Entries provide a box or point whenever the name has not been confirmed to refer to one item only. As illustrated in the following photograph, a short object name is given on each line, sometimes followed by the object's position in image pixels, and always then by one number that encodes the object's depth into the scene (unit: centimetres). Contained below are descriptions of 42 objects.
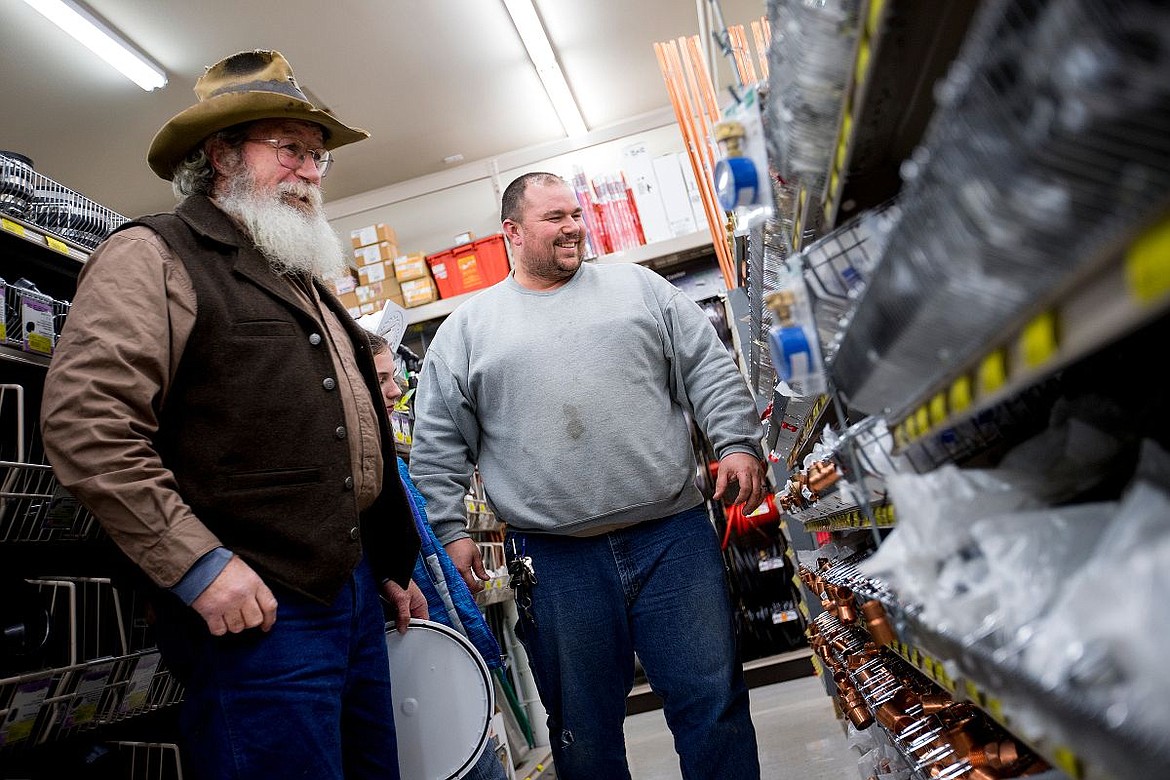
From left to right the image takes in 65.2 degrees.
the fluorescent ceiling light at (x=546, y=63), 466
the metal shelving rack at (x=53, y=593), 175
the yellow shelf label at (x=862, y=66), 83
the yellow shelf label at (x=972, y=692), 101
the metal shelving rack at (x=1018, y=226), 46
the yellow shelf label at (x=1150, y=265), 44
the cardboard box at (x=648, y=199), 524
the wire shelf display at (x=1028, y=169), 46
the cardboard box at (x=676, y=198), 524
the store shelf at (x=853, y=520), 146
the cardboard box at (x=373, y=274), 556
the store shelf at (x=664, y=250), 518
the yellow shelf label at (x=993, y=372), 62
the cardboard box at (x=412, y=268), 543
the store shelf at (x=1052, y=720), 53
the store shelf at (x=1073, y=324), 46
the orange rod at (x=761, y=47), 241
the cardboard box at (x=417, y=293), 543
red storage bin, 548
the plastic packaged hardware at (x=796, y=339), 113
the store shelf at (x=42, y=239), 189
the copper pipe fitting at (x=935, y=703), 158
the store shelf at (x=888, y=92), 84
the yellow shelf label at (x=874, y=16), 77
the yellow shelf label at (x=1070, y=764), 71
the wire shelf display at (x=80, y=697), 167
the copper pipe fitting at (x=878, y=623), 118
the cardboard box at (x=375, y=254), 559
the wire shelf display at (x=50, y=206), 193
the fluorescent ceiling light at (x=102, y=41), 395
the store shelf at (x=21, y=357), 179
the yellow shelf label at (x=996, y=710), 92
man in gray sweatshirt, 220
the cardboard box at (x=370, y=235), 562
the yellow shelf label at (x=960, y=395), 70
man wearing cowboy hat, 151
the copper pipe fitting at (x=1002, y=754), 128
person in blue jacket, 262
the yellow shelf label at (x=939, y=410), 78
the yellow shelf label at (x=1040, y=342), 56
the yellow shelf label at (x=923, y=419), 85
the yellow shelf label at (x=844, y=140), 92
